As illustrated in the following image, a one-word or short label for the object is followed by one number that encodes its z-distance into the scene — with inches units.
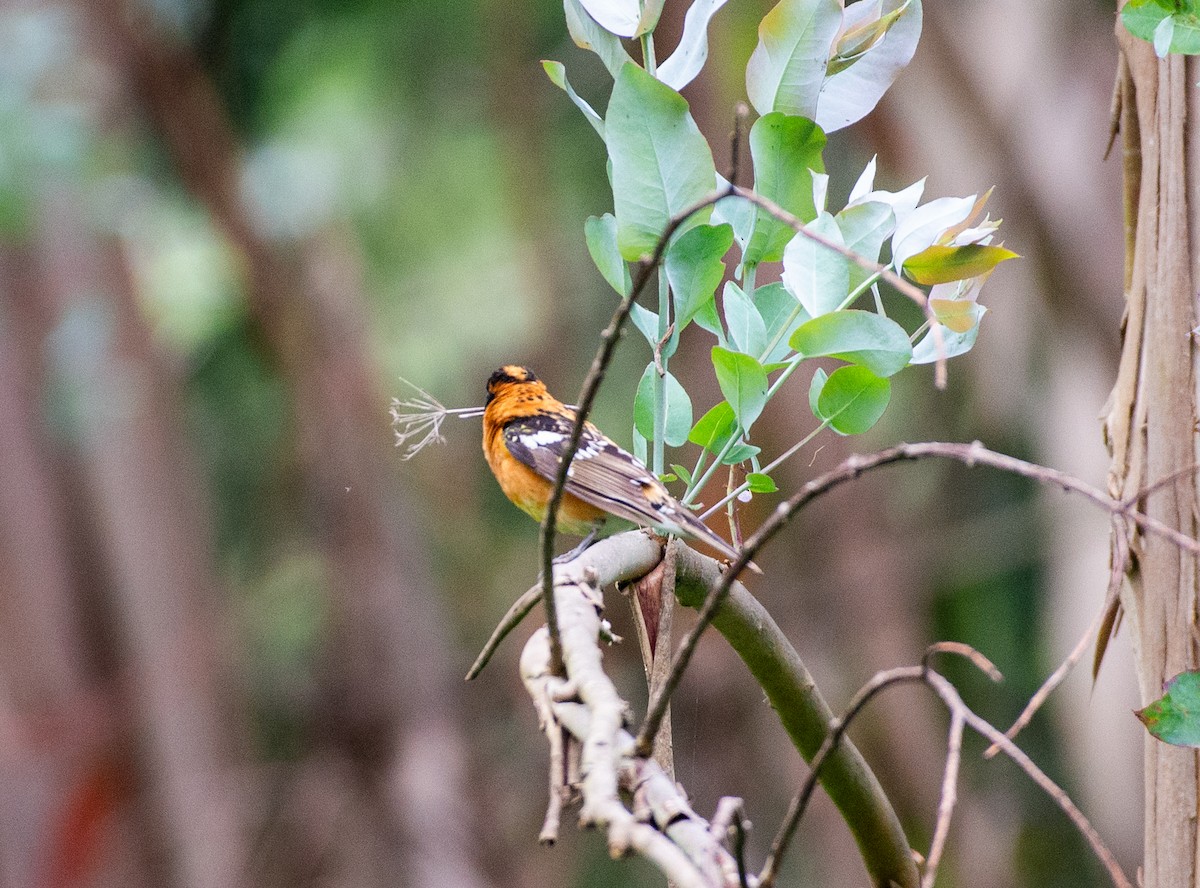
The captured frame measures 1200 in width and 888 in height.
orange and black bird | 446.5
